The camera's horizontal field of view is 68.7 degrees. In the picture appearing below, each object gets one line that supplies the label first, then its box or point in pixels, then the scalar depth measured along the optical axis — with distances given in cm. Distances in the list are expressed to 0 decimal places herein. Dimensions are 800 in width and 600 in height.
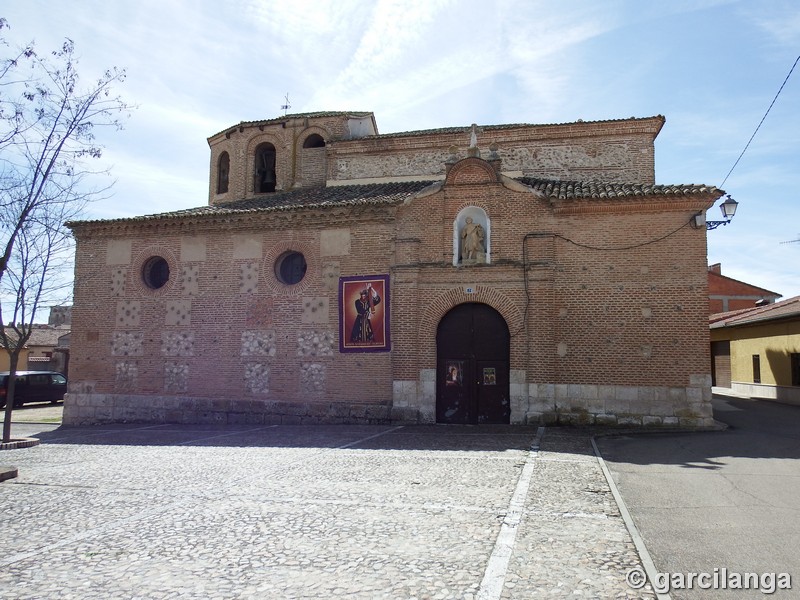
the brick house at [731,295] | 3538
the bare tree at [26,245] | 1066
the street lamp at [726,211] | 1264
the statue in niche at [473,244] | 1413
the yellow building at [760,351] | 1897
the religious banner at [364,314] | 1439
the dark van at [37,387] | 2388
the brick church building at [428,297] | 1306
